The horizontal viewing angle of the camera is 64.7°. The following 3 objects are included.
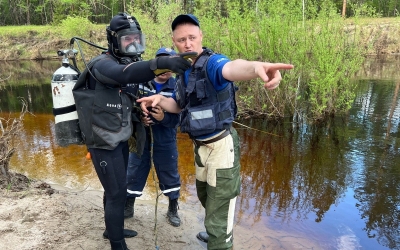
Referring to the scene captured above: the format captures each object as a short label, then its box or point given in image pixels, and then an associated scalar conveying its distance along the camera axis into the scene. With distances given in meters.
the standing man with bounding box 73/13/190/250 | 2.65
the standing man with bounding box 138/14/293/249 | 2.47
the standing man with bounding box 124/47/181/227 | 3.51
